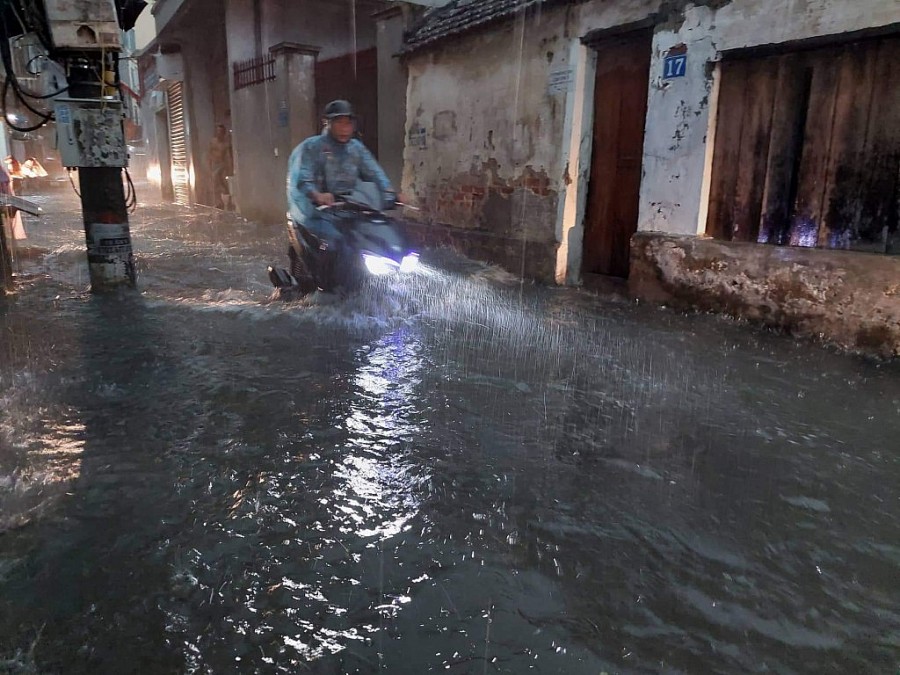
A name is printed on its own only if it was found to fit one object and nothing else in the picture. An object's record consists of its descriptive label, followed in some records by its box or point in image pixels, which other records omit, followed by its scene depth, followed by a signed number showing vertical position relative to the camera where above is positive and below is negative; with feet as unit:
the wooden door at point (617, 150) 24.13 +1.38
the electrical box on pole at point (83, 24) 19.33 +4.59
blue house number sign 21.42 +3.98
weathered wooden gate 16.85 +1.14
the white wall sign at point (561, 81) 25.93 +4.16
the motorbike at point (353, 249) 19.10 -2.00
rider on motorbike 20.12 +0.40
